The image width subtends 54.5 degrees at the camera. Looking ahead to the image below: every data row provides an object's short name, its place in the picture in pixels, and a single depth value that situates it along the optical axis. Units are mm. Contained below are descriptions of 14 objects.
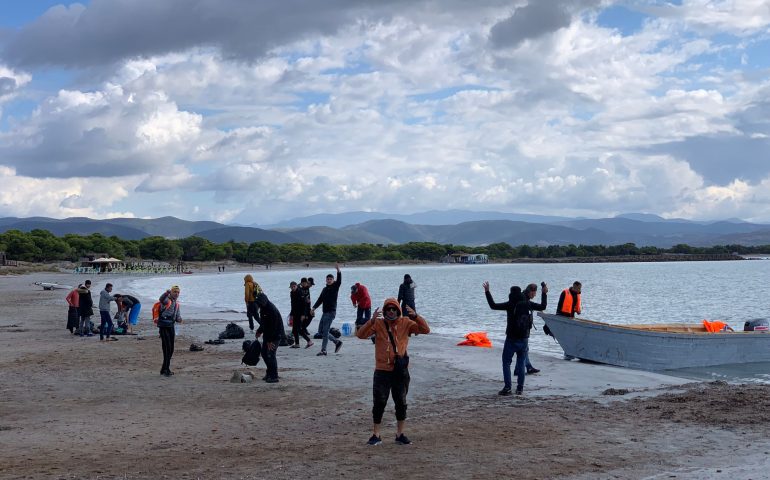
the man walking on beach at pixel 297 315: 18531
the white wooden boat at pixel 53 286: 57969
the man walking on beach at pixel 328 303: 17531
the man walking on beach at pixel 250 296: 17048
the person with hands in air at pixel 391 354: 8734
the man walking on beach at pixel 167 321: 14172
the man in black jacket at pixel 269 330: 13547
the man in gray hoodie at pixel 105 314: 20784
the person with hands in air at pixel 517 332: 12398
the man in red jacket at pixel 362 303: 20594
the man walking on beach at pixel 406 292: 20281
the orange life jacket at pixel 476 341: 21547
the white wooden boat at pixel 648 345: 17859
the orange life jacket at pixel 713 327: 21281
